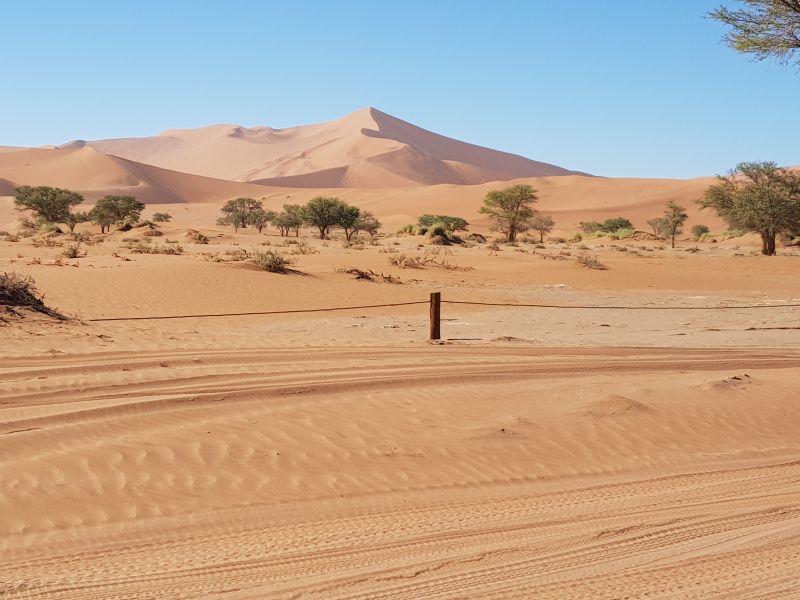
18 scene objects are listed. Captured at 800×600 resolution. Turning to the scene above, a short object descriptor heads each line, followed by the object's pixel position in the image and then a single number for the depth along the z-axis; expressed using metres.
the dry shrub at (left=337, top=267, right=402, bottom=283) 27.50
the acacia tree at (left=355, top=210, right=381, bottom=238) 59.75
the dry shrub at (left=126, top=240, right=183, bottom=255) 33.58
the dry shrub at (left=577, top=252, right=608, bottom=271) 34.41
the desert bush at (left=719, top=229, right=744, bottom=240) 58.40
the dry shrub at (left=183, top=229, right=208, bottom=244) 45.25
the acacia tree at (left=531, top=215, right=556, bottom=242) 64.46
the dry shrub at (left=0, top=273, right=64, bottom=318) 14.46
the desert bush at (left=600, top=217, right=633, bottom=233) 74.44
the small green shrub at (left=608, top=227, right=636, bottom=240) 62.75
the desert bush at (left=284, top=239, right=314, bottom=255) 38.81
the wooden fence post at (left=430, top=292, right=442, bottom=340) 15.36
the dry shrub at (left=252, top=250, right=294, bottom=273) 27.00
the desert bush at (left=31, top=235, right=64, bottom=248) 37.13
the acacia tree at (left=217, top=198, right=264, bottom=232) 68.94
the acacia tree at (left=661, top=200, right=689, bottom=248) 57.92
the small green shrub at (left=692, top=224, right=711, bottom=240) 73.78
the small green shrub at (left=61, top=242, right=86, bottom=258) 29.72
